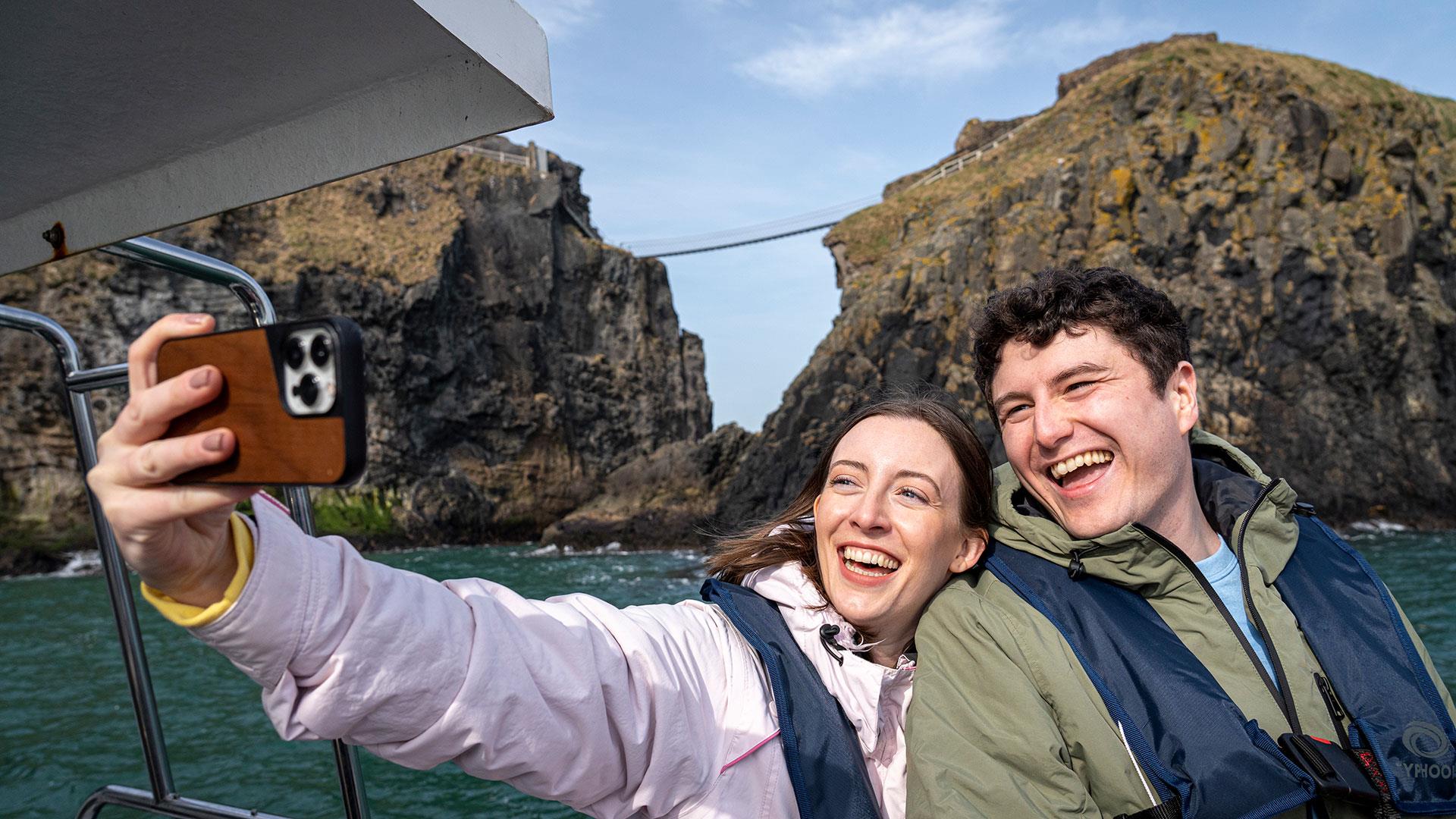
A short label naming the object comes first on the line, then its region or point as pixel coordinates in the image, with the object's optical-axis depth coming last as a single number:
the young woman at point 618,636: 0.81
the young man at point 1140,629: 1.52
